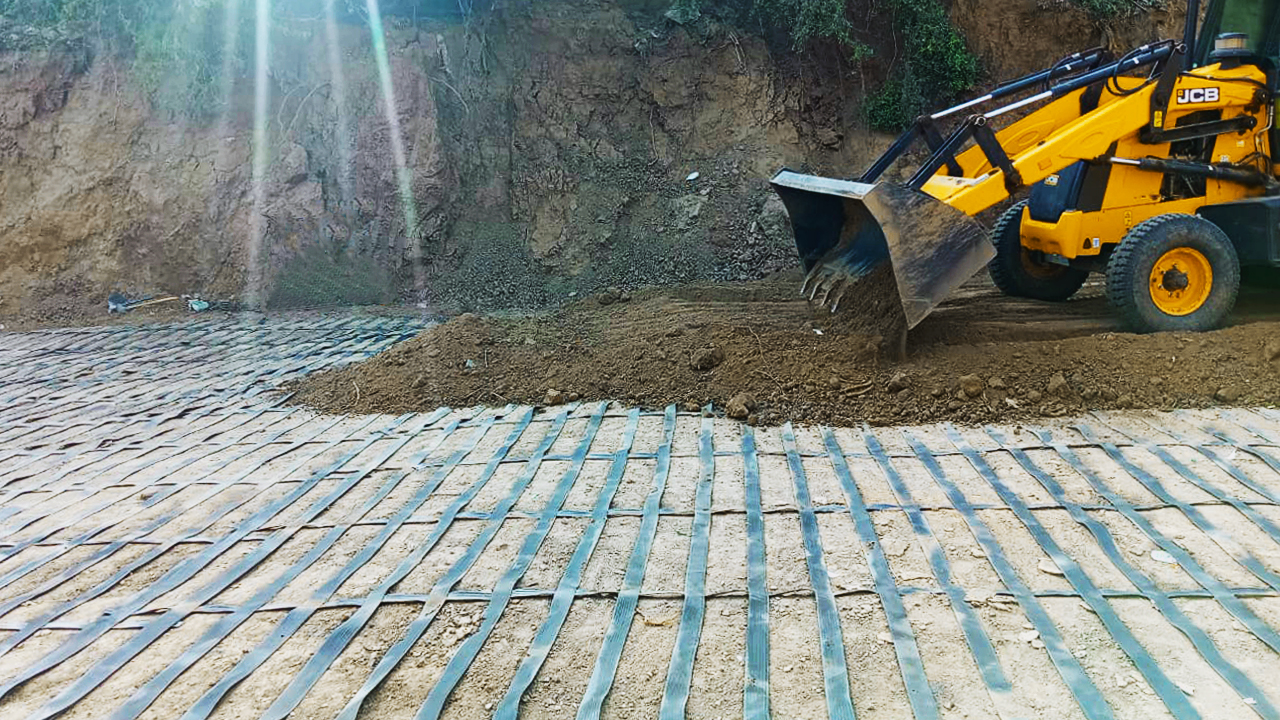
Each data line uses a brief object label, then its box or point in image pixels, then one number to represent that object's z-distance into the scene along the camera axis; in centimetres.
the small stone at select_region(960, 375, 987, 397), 449
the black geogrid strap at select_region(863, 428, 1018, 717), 227
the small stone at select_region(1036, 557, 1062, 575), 285
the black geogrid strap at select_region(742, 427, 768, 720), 227
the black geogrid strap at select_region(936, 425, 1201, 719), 220
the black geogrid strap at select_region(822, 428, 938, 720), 225
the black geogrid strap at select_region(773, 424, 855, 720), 226
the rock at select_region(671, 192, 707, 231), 906
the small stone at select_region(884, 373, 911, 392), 461
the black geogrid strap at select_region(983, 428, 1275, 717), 224
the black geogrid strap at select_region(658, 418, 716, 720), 229
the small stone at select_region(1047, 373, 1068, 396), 445
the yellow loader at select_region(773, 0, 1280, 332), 506
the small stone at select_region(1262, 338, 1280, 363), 457
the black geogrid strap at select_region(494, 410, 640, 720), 234
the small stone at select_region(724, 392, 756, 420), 452
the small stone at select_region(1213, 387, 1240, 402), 439
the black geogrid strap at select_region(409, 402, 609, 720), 236
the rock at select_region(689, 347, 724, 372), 502
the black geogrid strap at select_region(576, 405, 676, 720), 232
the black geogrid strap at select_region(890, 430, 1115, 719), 221
